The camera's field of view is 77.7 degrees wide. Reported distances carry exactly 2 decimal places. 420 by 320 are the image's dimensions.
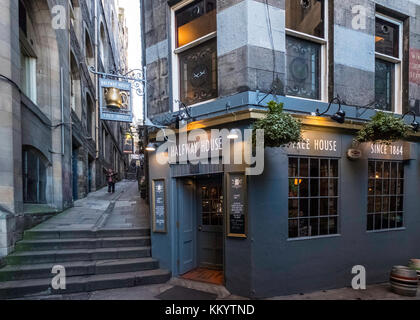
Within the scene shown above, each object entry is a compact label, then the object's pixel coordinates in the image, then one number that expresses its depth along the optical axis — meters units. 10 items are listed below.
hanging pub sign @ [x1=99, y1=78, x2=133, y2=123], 6.72
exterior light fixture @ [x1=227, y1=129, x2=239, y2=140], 5.48
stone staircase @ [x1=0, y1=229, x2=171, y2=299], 5.99
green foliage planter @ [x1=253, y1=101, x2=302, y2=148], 5.07
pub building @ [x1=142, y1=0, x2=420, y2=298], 5.93
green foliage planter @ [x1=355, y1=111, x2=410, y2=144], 6.16
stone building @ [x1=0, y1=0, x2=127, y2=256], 6.66
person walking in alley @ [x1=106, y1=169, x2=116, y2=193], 18.72
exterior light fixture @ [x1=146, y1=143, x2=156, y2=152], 7.23
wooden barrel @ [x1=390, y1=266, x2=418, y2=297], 6.10
